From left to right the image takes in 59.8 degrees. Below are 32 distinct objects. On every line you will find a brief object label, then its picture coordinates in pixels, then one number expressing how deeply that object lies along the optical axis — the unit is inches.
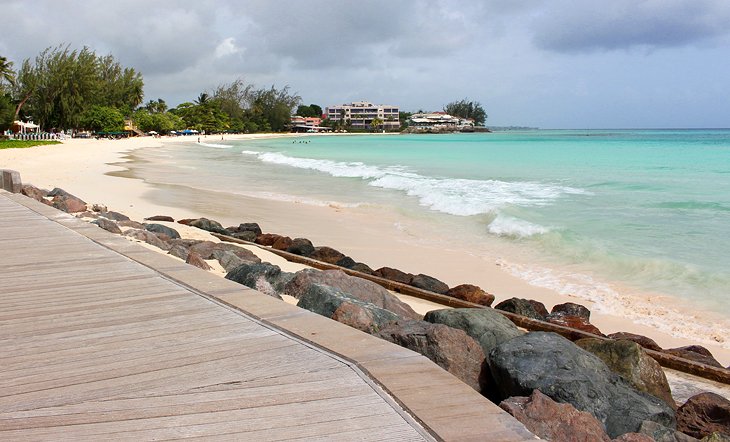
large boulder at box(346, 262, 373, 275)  339.0
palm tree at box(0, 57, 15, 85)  2462.5
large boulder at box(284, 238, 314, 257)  378.3
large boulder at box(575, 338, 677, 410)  175.4
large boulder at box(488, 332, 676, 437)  146.8
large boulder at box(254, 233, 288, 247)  412.5
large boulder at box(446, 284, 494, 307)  292.0
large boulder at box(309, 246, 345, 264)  366.9
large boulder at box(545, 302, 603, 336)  253.1
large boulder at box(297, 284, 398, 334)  178.5
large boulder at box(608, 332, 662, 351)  231.1
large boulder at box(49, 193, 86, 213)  468.1
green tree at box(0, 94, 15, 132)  2180.1
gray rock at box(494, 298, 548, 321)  268.5
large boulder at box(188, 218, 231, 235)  467.0
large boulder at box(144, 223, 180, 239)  410.6
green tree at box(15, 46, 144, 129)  3174.2
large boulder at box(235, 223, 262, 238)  463.4
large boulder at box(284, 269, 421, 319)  241.4
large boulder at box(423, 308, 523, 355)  191.9
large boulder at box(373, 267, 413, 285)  325.1
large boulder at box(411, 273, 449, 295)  309.3
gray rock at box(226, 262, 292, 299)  245.9
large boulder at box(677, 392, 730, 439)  156.9
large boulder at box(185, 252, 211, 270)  274.5
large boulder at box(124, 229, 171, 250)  350.6
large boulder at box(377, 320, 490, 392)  159.5
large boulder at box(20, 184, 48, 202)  500.4
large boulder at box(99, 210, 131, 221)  454.5
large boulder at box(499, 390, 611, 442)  120.0
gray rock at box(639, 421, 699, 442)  137.6
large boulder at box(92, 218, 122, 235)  357.5
